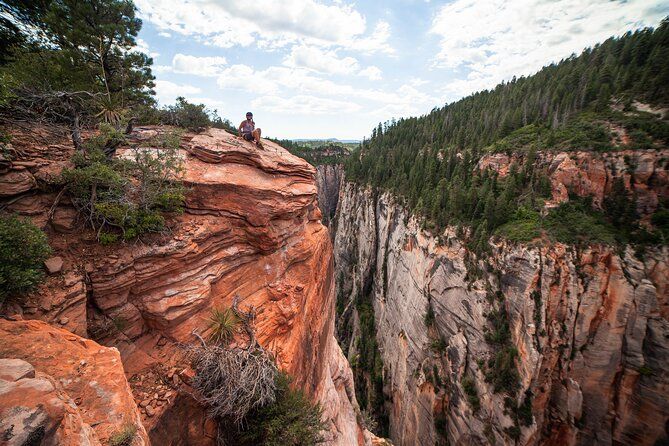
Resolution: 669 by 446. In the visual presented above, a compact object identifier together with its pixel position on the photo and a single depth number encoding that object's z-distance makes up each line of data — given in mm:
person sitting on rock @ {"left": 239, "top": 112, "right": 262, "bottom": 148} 10680
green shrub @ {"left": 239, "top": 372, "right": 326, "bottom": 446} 6672
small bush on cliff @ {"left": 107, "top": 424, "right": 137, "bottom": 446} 3346
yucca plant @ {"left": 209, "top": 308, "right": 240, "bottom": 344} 6992
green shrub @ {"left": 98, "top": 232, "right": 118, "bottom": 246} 5988
